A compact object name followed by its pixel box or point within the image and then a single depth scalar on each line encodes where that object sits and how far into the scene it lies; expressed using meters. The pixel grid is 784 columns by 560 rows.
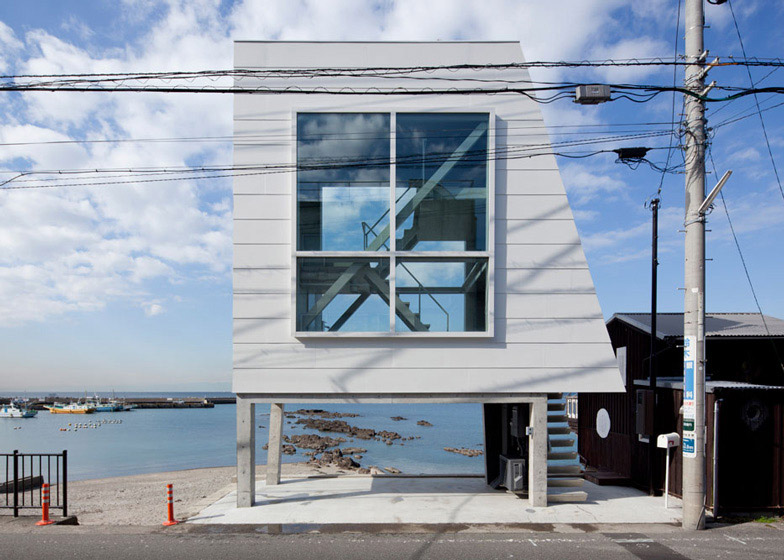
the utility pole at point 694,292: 9.25
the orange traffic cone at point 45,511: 9.40
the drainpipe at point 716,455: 10.07
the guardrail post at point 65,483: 9.48
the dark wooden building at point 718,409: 10.36
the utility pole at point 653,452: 12.29
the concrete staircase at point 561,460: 11.58
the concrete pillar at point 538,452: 11.16
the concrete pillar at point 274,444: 13.68
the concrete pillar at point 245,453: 10.82
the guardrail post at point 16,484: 9.40
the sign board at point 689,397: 9.26
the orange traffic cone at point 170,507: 9.55
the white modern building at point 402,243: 10.99
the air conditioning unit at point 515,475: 11.81
